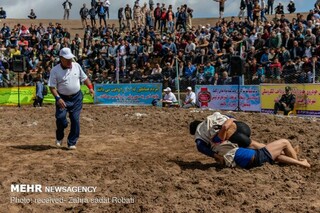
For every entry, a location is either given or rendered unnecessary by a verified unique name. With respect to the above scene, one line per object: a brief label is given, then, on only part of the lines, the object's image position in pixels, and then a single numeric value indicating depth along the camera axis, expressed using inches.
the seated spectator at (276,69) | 764.0
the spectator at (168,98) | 825.5
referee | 349.7
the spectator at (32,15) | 1689.2
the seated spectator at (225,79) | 815.1
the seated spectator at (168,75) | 912.1
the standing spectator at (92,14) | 1343.5
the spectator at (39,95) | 913.5
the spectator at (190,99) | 814.5
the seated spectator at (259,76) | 781.9
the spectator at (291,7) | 1243.0
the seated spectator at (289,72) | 744.8
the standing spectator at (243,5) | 1142.3
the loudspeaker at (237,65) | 728.7
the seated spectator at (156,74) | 928.3
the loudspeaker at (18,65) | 876.6
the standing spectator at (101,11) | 1322.6
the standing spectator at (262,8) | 1093.8
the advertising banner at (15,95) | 1002.7
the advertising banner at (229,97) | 749.3
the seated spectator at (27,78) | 1060.2
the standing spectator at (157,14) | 1209.4
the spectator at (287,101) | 671.8
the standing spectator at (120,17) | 1384.8
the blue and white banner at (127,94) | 896.9
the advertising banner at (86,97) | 989.8
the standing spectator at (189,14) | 1175.6
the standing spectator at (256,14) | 1055.0
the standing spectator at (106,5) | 1333.7
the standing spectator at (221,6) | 1248.2
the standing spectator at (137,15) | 1323.8
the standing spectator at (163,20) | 1202.1
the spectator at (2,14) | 1551.9
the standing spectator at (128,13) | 1347.2
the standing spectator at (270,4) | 1208.6
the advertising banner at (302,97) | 661.3
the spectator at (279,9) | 1219.2
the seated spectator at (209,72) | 850.1
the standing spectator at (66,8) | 1491.1
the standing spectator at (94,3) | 1334.9
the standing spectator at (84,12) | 1397.6
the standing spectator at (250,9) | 1098.1
